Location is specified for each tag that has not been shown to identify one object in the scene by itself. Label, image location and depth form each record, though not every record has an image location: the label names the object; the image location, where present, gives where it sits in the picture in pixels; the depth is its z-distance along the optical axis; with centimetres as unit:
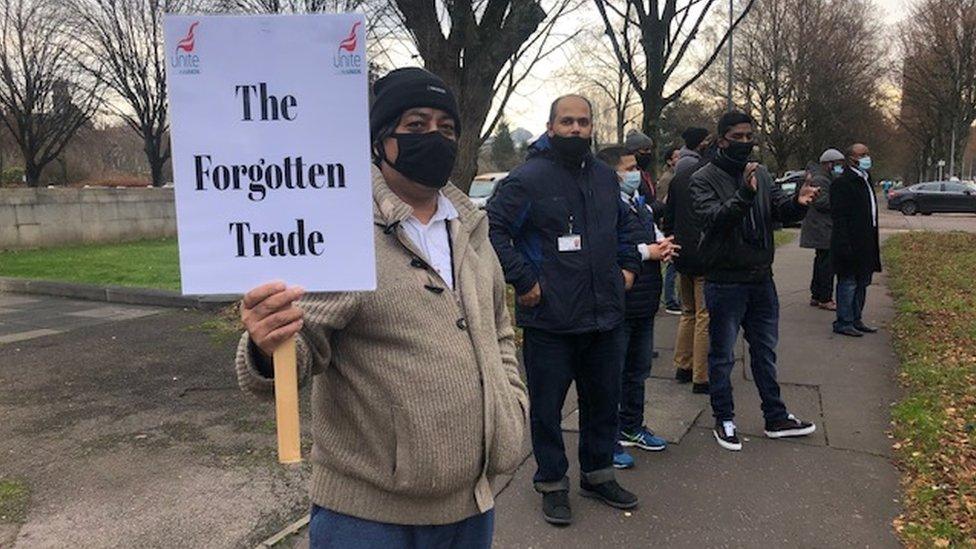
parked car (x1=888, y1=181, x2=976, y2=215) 3303
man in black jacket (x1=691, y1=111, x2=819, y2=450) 432
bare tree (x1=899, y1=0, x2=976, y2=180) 3844
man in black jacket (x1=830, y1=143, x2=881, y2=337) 731
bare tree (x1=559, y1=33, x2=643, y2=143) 3641
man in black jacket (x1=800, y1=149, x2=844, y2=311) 812
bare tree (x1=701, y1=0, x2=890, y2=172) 3850
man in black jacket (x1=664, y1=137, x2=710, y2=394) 551
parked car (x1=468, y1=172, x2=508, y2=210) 2134
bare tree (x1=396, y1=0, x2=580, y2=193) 808
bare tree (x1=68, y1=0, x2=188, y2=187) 2294
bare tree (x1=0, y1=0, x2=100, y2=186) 2155
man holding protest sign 170
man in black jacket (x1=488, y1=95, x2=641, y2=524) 350
